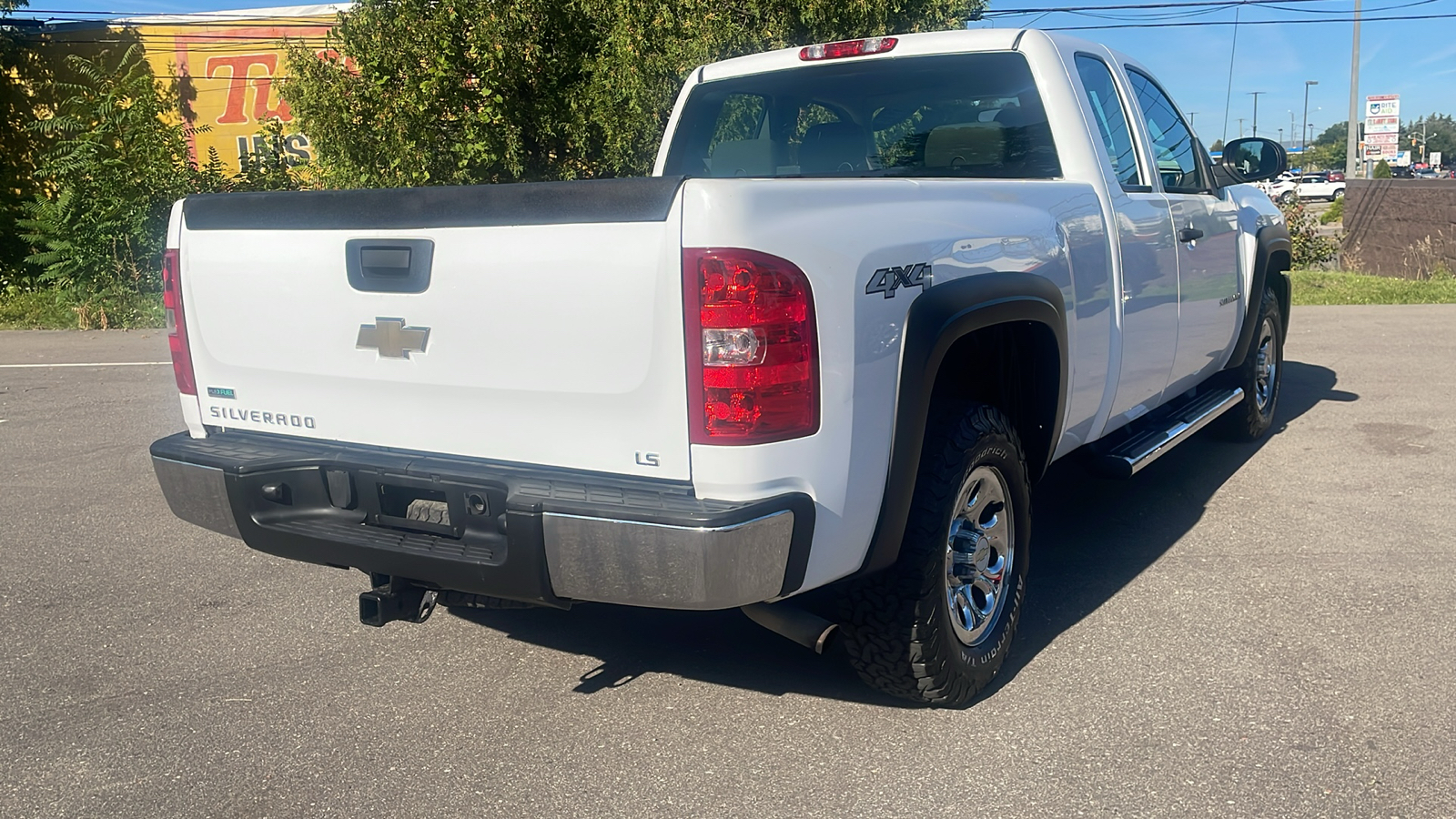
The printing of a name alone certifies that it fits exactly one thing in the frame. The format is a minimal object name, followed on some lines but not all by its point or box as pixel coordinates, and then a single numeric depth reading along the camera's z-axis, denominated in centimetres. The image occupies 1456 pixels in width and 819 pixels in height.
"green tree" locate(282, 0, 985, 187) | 1288
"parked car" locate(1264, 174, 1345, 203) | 6037
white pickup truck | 270
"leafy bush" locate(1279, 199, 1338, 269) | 1780
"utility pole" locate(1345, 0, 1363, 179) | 3012
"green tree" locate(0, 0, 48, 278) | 2016
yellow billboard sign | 2336
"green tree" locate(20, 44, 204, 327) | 1548
